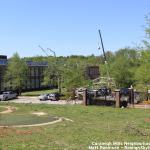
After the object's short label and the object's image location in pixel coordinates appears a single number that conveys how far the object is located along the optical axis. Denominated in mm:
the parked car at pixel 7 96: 69412
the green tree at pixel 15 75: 82188
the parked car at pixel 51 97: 68188
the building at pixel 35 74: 95600
